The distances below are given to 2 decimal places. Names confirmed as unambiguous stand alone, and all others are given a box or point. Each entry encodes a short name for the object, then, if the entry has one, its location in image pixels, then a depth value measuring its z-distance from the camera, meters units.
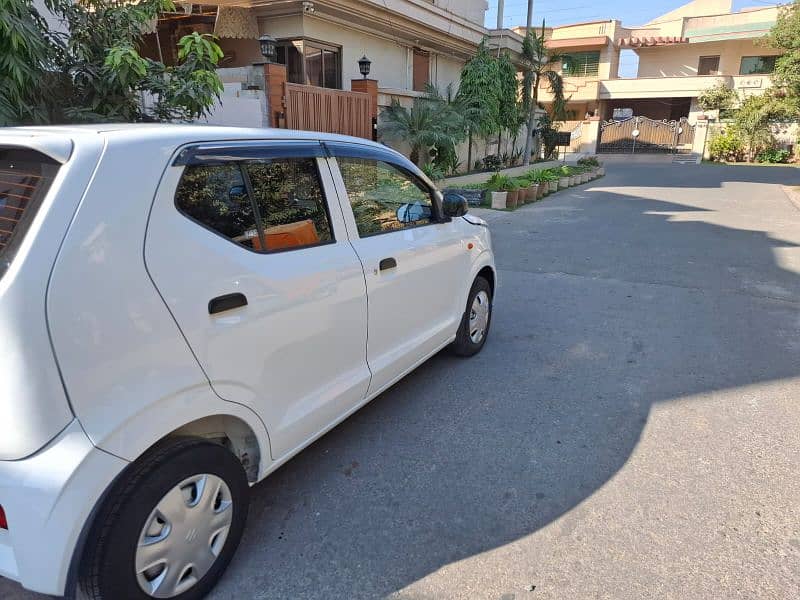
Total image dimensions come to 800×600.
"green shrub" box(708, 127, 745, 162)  32.06
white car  1.70
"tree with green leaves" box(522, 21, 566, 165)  20.27
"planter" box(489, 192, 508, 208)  13.34
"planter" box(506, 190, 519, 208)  13.63
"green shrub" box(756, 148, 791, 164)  31.15
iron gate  34.38
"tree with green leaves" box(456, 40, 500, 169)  16.50
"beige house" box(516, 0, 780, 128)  35.22
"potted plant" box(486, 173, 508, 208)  13.35
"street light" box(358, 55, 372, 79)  12.55
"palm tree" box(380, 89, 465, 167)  13.78
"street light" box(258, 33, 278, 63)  9.69
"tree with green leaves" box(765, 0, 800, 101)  18.56
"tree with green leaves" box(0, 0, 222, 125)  4.52
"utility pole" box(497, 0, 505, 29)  20.23
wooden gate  10.41
